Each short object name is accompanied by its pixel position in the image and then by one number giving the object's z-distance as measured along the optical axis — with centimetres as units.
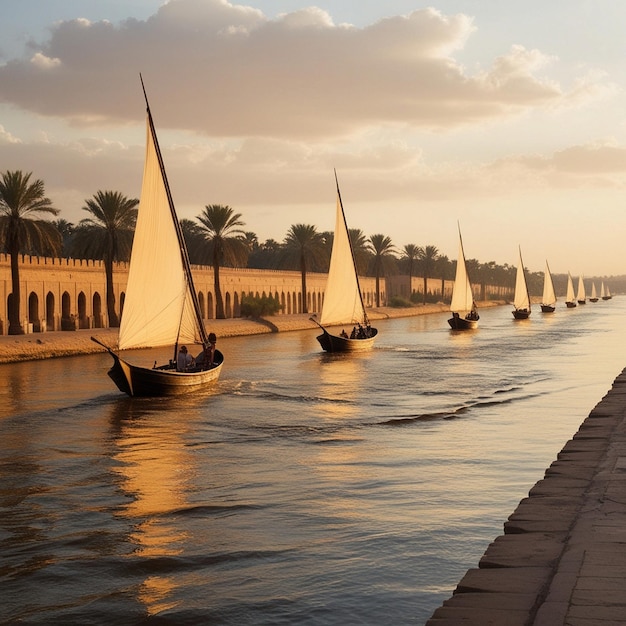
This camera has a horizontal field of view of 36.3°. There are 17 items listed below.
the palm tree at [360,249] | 8575
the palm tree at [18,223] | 4466
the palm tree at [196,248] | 6700
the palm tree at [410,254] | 13000
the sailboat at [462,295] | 7362
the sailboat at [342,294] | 4538
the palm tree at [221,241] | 6444
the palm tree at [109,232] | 5247
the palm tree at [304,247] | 8069
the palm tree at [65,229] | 8922
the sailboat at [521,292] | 9938
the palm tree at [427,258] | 13649
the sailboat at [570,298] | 15275
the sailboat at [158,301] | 2456
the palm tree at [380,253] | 10300
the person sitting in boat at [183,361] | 2636
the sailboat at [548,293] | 12620
